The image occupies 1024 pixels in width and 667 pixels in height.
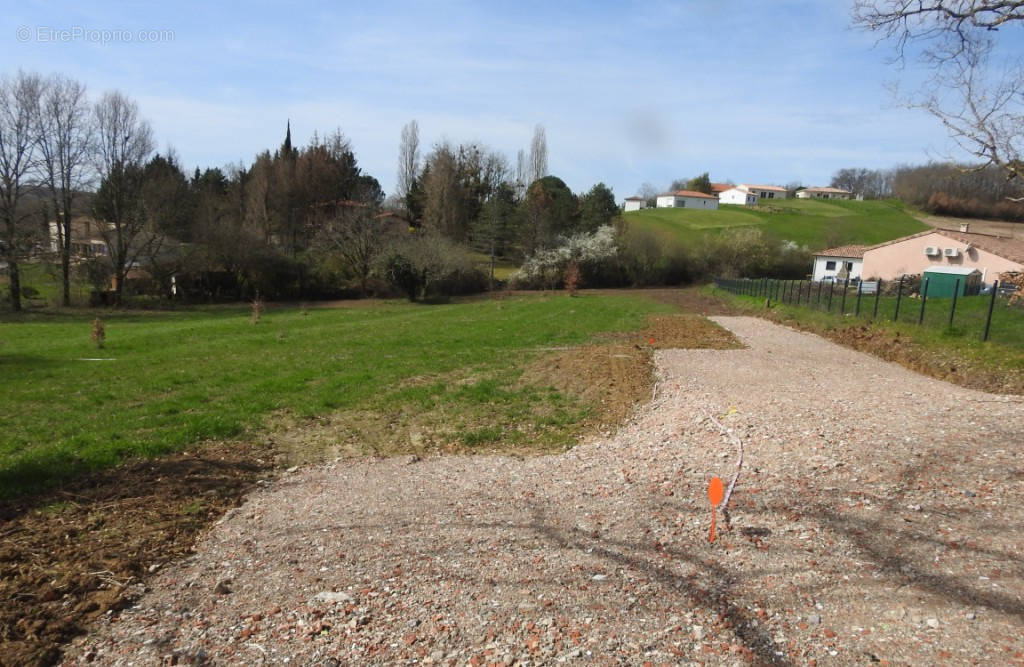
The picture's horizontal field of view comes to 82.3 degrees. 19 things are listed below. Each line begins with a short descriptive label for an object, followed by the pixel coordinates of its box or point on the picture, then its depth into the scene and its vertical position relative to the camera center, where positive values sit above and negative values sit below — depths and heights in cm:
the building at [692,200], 10538 +1161
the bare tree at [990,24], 895 +394
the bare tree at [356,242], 4438 +48
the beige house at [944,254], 4103 +166
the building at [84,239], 3717 -19
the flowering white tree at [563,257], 5078 +18
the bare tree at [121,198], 3919 +269
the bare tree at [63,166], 3625 +435
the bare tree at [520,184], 7525 +941
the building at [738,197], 11081 +1343
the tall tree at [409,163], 6931 +1041
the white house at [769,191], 12358 +1621
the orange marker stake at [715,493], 481 -185
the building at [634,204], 11038 +1107
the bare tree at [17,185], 3269 +280
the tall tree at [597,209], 5756 +512
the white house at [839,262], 5659 +91
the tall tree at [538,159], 7775 +1295
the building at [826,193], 12144 +1628
